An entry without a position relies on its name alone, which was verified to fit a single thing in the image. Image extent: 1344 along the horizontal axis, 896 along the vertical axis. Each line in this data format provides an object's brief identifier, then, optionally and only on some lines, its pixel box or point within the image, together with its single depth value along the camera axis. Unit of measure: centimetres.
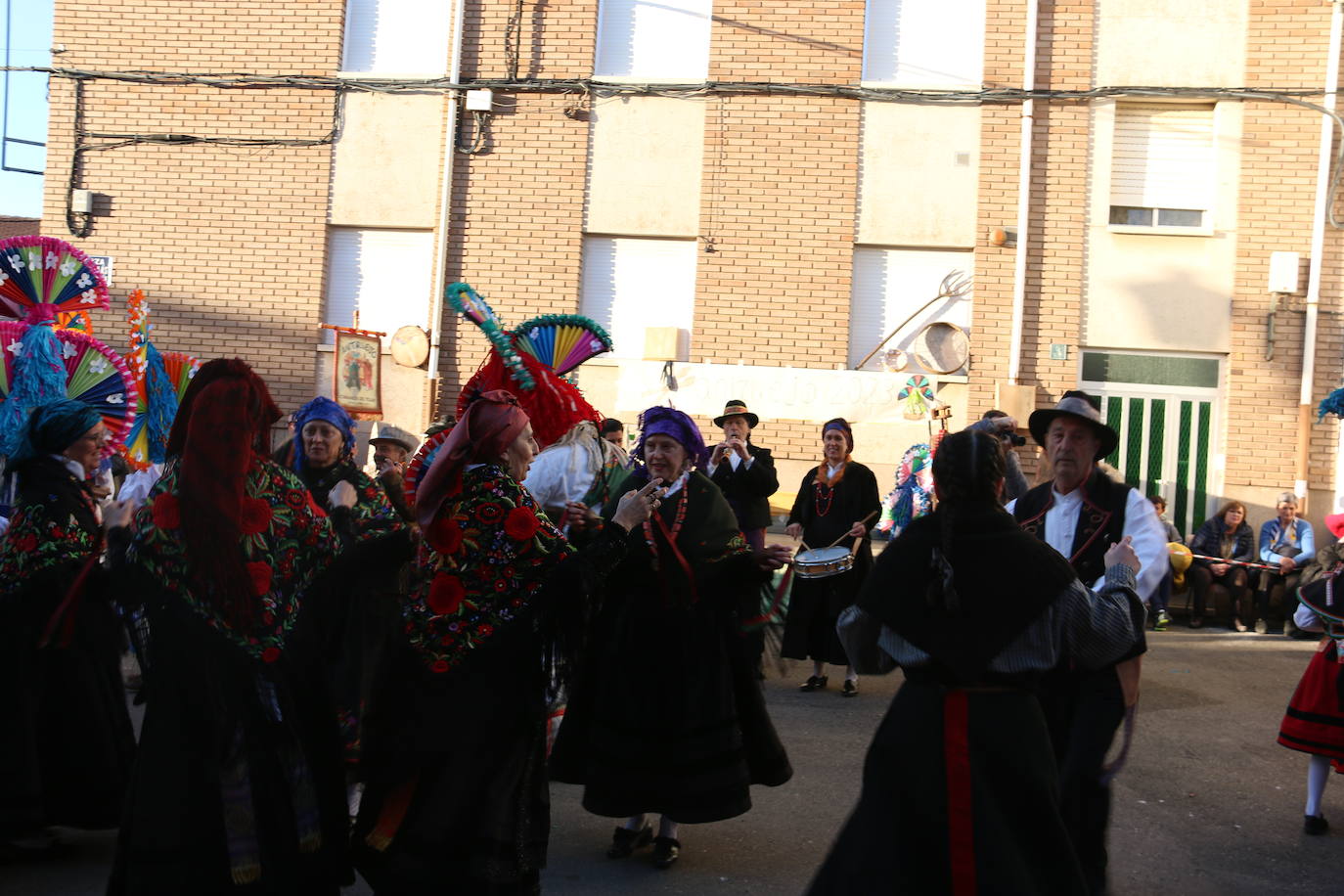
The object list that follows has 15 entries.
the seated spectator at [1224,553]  1249
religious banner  1373
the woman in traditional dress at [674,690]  490
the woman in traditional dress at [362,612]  430
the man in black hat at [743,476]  889
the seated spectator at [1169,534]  1197
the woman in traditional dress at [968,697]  324
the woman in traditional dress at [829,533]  872
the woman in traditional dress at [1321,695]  568
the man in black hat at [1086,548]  404
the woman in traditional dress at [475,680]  390
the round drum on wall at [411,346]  1418
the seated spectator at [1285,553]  1227
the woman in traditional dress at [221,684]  384
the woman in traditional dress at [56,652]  482
